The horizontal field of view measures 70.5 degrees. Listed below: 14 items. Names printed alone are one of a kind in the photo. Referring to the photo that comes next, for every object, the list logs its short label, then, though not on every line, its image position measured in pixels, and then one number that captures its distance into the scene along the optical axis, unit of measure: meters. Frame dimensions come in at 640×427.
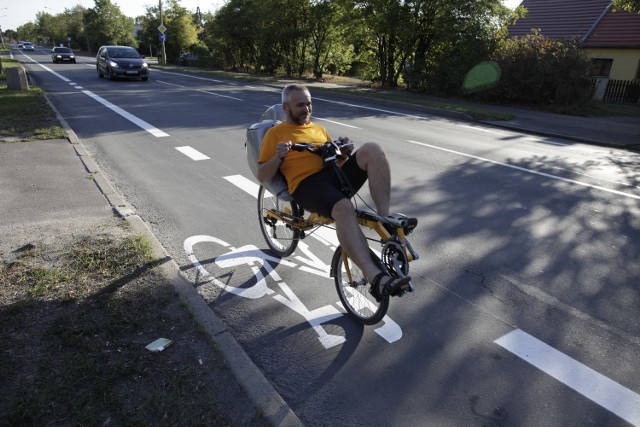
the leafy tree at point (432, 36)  20.19
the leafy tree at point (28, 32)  154.48
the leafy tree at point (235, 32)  36.41
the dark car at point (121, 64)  22.92
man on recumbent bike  3.07
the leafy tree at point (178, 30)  50.12
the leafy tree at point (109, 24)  73.06
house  22.70
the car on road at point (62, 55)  42.06
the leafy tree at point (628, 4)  12.19
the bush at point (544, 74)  17.19
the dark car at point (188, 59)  45.44
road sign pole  44.86
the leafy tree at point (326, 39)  29.75
